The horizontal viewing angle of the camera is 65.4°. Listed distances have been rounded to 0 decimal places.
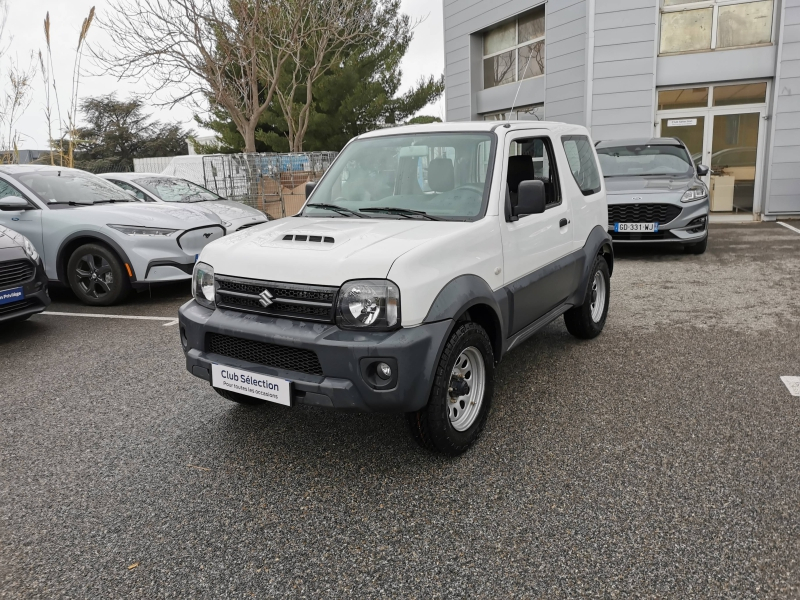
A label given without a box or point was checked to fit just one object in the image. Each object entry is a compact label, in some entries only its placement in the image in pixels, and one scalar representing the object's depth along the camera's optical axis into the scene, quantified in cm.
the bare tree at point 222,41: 1523
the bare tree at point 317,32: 1653
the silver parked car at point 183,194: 865
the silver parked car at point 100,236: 689
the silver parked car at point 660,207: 902
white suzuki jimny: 293
